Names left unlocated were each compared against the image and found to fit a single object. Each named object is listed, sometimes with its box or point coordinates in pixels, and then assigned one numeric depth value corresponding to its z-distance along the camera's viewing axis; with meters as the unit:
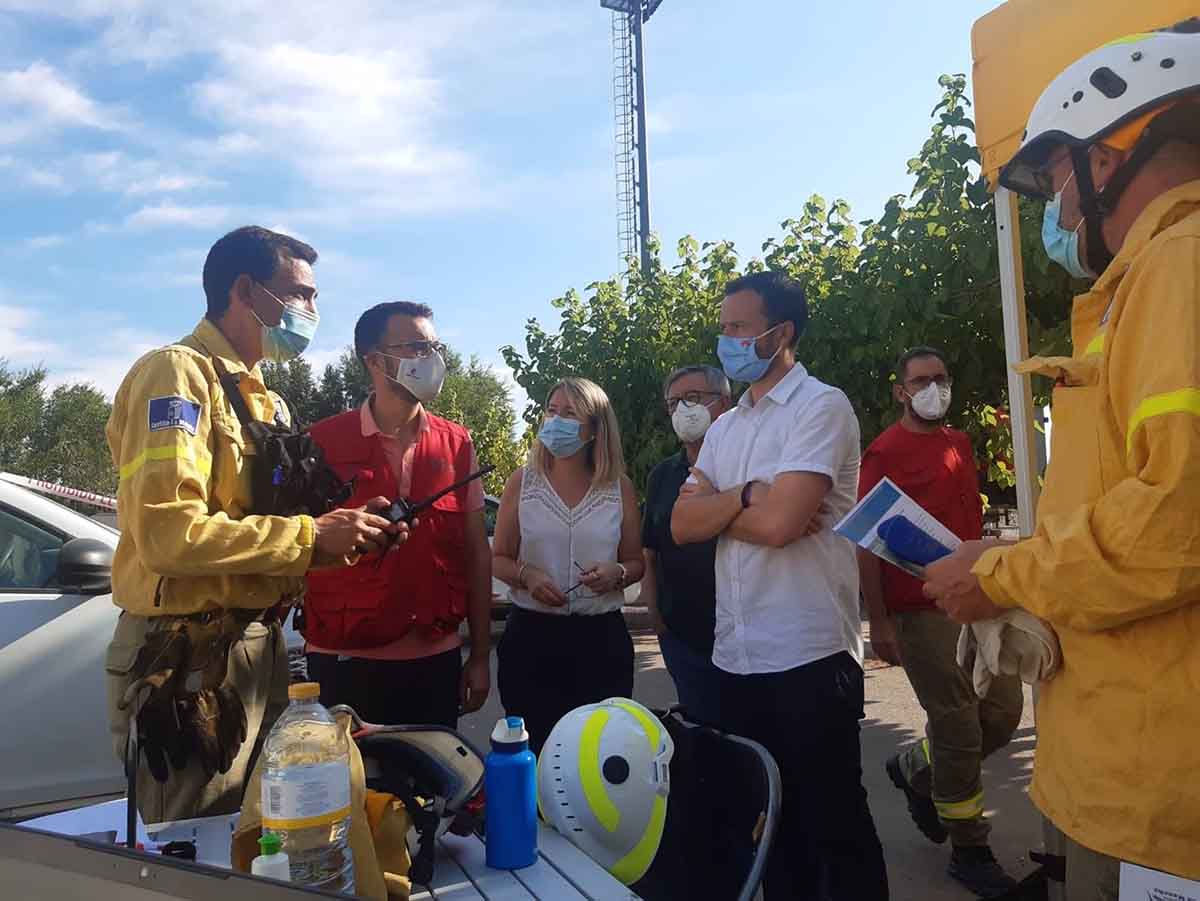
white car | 3.68
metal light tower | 23.50
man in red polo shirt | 3.81
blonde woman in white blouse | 3.53
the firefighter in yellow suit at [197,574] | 2.20
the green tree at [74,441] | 33.25
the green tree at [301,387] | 33.50
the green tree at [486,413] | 19.12
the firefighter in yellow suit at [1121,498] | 1.39
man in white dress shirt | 2.58
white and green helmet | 1.85
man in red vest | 3.04
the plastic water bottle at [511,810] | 1.74
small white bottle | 1.40
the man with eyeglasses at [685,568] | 3.55
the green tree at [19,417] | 34.16
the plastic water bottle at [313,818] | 1.50
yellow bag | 1.54
